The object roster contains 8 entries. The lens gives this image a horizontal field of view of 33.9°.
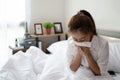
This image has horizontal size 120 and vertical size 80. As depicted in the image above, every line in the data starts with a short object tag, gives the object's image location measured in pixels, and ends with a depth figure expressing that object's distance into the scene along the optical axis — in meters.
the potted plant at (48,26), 3.23
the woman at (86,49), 1.35
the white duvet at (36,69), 1.56
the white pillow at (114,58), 1.86
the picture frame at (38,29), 3.27
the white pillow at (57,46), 2.53
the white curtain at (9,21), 3.10
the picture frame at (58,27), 3.43
